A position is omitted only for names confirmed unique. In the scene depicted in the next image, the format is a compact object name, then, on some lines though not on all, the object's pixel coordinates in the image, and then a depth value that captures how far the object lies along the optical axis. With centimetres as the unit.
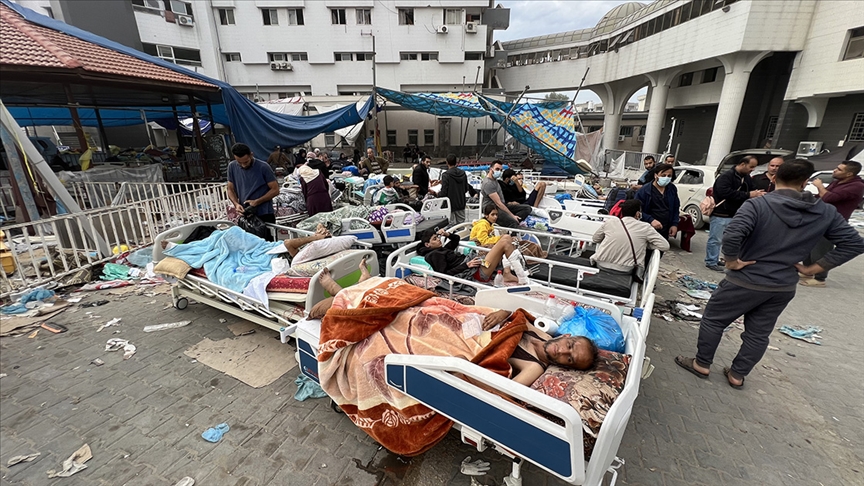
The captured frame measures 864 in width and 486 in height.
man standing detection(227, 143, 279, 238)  470
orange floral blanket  210
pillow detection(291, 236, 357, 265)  364
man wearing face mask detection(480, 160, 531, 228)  560
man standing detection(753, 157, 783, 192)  553
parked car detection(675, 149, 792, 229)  827
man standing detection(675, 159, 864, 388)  264
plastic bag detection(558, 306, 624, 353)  215
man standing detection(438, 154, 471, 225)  638
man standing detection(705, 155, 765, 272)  533
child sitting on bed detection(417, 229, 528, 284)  371
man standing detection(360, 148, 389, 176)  1106
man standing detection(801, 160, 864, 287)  484
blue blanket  369
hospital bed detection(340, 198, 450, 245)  500
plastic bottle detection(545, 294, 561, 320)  252
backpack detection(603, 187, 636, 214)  656
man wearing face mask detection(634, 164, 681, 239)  495
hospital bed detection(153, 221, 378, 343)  322
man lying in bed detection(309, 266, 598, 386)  193
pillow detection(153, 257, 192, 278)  384
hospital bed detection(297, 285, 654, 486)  145
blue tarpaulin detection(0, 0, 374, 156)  812
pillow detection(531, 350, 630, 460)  168
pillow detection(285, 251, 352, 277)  341
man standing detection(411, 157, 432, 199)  797
